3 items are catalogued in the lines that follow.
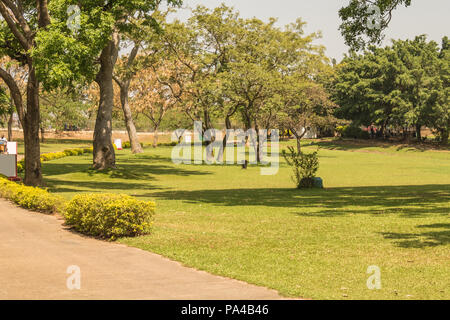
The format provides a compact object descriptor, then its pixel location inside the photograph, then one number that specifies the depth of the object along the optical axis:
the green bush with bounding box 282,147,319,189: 27.39
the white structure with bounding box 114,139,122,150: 69.69
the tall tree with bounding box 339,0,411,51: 25.67
